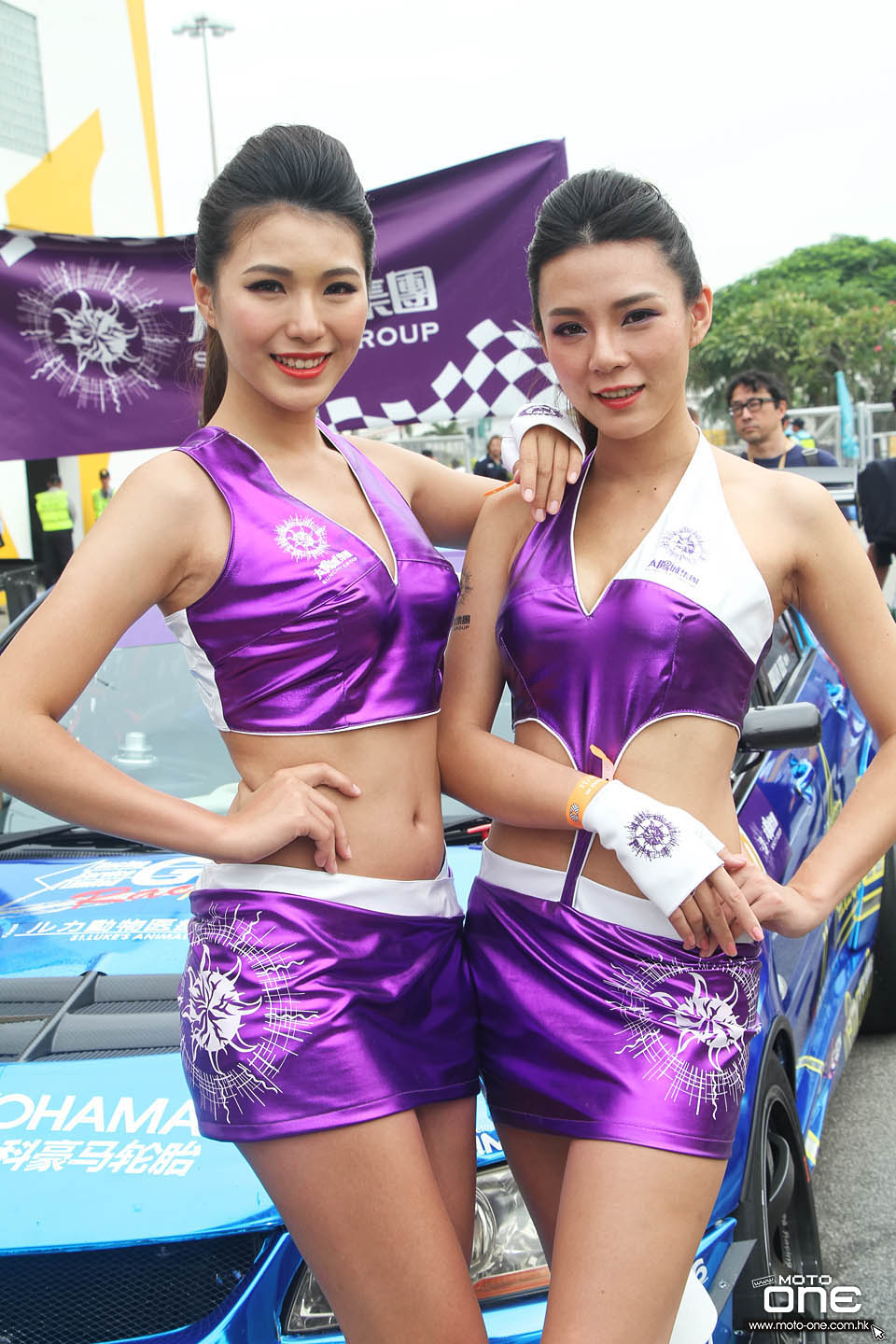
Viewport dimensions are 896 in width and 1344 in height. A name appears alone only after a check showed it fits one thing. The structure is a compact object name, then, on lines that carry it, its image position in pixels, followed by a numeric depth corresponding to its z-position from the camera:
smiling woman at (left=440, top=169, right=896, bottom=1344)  1.66
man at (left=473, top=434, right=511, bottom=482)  16.67
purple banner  4.48
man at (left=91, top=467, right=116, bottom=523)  17.61
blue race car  1.86
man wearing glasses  7.03
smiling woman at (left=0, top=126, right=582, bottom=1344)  1.59
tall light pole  26.72
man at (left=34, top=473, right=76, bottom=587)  15.77
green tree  49.38
